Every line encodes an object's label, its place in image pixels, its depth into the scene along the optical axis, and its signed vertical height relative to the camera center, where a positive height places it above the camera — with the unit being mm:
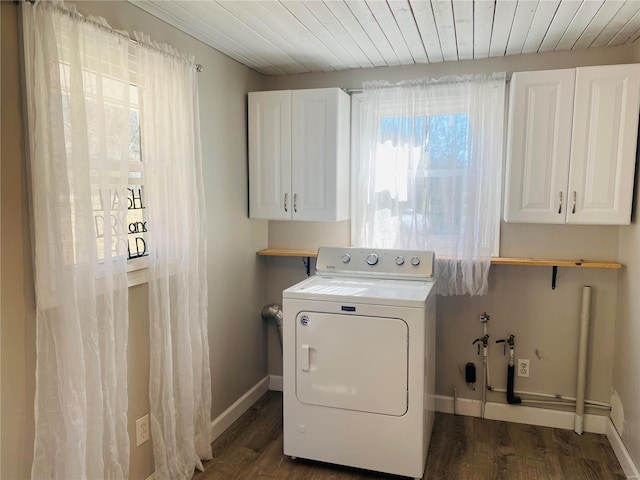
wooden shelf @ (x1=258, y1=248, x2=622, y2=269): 2688 -353
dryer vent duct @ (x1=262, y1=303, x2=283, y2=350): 3313 -797
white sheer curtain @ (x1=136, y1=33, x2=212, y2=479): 2121 -274
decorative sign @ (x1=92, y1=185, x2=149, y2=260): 1857 -108
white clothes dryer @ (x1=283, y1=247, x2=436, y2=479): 2312 -871
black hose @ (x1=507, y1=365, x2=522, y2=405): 2979 -1174
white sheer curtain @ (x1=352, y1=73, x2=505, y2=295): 2805 +181
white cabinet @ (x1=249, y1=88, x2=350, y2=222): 2900 +280
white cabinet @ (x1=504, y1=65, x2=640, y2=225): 2410 +293
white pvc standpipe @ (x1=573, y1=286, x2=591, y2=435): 2801 -931
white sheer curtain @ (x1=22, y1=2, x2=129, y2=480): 1620 -114
